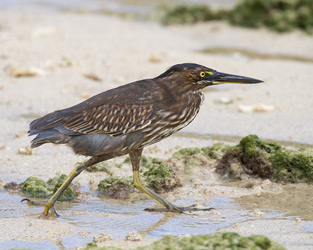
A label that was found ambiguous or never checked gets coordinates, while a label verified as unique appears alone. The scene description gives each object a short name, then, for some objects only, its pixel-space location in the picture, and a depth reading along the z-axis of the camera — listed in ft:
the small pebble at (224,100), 63.03
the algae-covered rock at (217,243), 29.14
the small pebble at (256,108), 60.49
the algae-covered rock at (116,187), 42.60
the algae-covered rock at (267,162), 43.91
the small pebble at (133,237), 33.78
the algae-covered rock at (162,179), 43.50
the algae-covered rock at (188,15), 105.91
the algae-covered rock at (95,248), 30.17
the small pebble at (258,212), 38.60
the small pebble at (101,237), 33.50
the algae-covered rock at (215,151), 47.37
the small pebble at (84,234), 34.73
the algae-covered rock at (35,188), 42.22
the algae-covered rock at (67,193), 41.78
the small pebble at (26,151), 49.47
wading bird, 39.22
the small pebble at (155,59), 75.89
